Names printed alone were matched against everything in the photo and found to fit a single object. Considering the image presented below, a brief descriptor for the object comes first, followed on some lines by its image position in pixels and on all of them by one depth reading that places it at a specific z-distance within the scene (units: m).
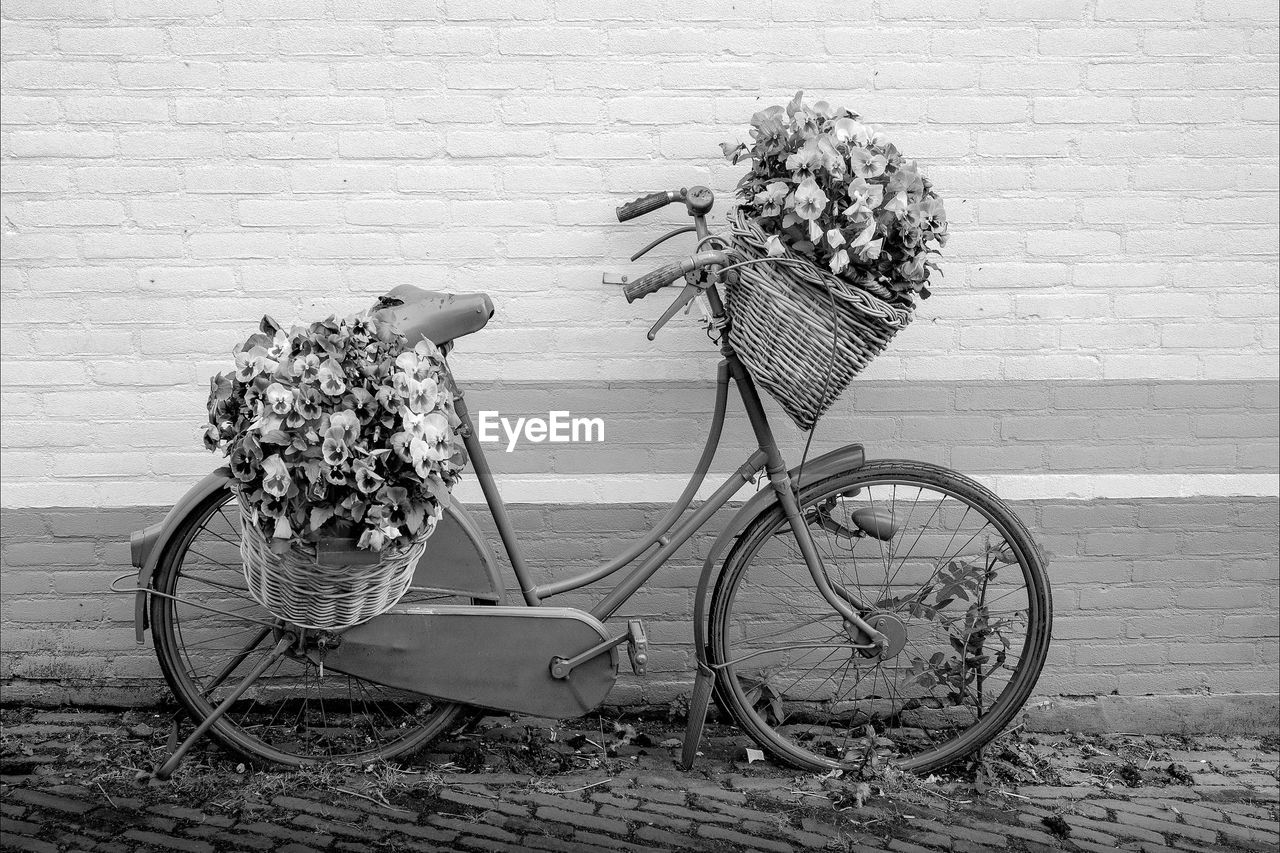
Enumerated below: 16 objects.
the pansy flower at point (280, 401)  2.57
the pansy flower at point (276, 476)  2.58
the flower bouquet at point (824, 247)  2.81
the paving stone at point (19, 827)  3.03
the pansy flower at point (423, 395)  2.65
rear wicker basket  2.76
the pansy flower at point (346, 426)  2.58
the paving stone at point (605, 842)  3.06
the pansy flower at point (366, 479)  2.61
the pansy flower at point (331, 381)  2.60
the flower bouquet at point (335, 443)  2.60
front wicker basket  2.85
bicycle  3.15
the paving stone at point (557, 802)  3.25
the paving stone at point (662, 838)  3.09
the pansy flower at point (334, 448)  2.58
